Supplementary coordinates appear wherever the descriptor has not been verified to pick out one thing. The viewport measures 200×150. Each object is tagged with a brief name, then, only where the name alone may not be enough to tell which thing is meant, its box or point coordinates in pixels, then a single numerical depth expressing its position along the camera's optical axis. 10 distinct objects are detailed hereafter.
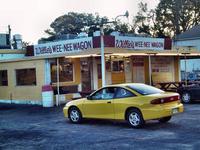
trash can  23.25
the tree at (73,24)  75.76
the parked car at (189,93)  21.45
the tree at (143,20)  73.69
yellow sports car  13.73
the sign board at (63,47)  25.67
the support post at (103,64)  19.98
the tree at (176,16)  70.56
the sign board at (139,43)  25.81
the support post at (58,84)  23.73
